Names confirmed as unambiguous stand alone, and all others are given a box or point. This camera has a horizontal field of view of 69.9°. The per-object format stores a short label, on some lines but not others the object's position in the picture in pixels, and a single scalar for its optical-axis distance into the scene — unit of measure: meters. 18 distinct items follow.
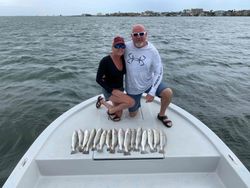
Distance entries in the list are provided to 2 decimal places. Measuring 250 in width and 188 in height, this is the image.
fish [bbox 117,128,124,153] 2.59
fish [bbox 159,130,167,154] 2.55
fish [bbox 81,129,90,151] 2.63
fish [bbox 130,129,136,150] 2.65
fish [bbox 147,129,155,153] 2.60
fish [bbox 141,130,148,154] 2.57
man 2.94
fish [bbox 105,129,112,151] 2.65
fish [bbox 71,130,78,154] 2.57
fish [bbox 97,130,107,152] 2.58
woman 2.88
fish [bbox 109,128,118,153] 2.59
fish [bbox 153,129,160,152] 2.66
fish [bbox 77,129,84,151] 2.63
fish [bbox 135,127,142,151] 2.64
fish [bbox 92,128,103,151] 2.65
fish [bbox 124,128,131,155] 2.56
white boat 2.38
